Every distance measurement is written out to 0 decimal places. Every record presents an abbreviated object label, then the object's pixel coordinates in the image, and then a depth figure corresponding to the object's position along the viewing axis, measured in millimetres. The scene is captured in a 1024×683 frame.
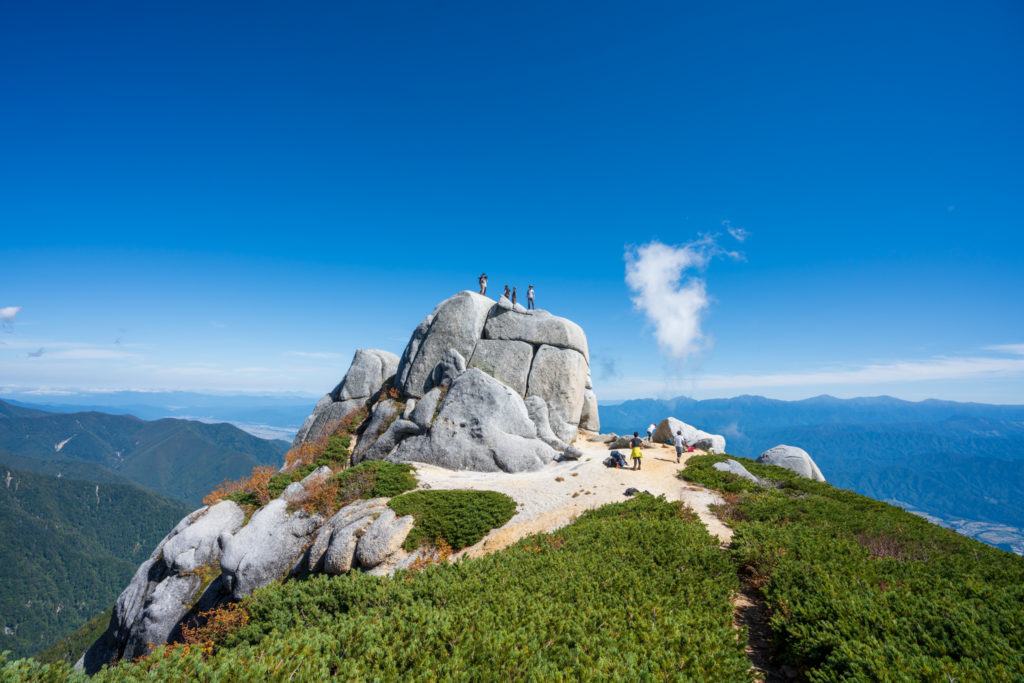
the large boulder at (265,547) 18562
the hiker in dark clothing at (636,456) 26156
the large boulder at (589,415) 45344
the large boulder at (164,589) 19656
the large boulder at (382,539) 16453
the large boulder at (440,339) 37719
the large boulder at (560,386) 37875
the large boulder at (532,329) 40375
